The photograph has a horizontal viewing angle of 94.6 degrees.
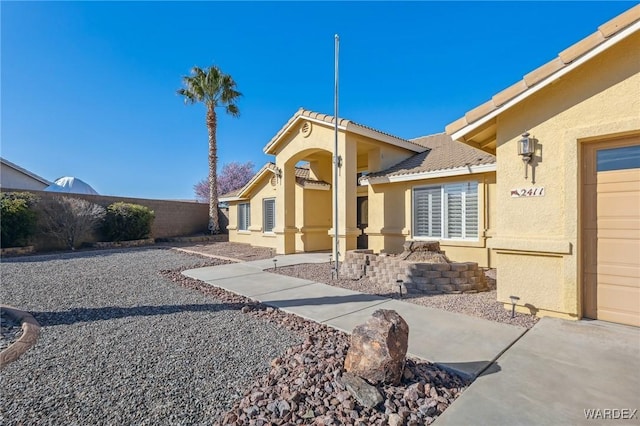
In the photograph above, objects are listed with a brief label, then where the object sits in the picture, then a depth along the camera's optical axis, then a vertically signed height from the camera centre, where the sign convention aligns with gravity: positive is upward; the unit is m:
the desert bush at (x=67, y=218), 16.08 -0.14
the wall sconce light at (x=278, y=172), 15.16 +2.25
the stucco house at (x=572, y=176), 4.68 +0.70
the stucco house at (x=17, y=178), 22.91 +3.15
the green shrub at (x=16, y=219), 14.17 -0.18
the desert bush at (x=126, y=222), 18.70 -0.42
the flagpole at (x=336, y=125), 9.39 +3.02
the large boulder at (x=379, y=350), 3.22 -1.51
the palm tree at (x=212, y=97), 23.05 +9.50
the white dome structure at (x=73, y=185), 33.91 +3.65
